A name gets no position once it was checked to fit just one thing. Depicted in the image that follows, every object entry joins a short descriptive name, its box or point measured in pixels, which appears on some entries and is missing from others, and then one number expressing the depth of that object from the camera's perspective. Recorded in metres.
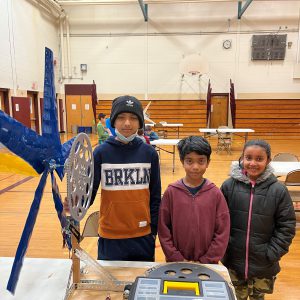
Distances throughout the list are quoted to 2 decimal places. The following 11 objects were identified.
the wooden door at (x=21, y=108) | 10.27
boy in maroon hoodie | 1.57
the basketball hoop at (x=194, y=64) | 12.04
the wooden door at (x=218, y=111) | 14.32
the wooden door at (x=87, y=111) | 14.91
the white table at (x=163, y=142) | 6.82
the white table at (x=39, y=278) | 1.28
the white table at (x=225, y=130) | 9.34
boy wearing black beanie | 1.59
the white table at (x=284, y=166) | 3.87
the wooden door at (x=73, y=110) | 14.97
